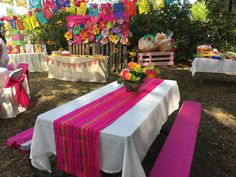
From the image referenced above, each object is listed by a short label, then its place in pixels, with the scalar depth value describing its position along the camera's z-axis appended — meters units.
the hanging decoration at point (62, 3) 6.96
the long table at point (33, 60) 7.76
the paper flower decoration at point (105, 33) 7.28
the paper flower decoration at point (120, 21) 7.03
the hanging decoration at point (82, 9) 7.02
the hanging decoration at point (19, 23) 8.19
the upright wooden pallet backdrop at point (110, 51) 7.58
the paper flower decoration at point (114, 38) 7.32
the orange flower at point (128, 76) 2.75
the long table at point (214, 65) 5.64
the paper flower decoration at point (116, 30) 7.21
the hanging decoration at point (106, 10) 6.94
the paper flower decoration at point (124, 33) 7.22
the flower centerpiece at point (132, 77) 2.79
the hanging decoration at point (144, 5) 6.83
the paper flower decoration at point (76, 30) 7.36
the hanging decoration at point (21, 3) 7.28
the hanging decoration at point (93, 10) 6.93
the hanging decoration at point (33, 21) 7.95
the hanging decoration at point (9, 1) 7.26
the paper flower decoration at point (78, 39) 7.58
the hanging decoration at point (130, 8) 6.76
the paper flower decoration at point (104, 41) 7.41
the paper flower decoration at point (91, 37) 7.45
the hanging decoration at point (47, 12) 7.36
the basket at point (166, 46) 6.71
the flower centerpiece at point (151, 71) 3.71
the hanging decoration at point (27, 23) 8.03
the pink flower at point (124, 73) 2.80
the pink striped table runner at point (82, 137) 1.96
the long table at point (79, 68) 6.54
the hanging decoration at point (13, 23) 8.27
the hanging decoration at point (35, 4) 7.31
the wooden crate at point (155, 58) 6.61
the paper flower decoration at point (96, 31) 7.27
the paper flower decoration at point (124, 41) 7.30
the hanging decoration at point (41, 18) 7.68
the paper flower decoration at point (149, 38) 6.81
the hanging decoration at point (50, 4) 7.11
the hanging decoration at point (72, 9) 7.16
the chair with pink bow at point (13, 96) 4.28
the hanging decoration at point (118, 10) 6.86
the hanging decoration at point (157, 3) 6.54
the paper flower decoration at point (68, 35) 7.59
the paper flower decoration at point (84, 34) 7.47
